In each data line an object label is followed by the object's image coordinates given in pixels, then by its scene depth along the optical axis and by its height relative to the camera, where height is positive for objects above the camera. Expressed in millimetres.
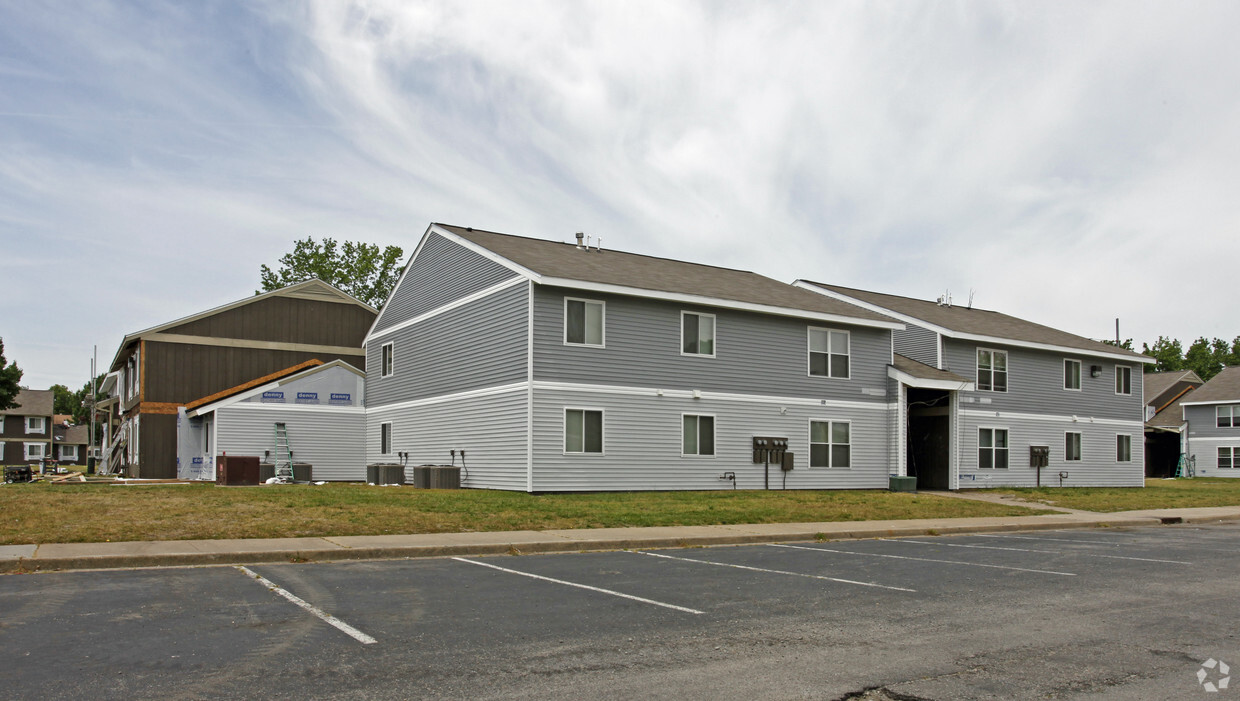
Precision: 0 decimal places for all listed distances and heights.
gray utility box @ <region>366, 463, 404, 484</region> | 31094 -2247
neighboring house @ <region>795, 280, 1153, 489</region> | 33594 +69
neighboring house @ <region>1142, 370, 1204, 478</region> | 62344 -1032
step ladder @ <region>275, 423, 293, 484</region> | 34000 -1583
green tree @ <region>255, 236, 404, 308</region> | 64625 +9465
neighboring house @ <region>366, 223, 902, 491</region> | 25281 +950
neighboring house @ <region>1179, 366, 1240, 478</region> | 58312 -1324
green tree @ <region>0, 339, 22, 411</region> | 70312 +1737
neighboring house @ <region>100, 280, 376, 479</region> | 38250 +2327
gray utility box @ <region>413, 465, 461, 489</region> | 27312 -2074
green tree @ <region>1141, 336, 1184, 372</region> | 109875 +5885
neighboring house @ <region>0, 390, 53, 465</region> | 93812 -2428
